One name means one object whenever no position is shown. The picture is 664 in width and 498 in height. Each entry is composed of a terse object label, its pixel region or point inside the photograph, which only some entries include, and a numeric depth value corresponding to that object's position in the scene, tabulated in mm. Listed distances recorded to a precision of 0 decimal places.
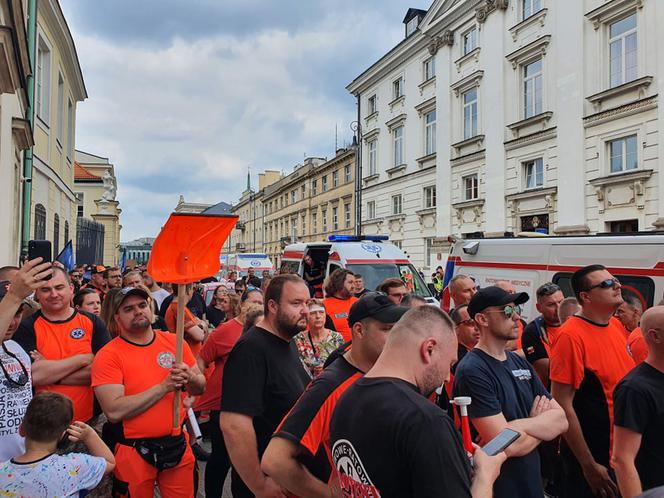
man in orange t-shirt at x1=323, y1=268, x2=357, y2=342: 6113
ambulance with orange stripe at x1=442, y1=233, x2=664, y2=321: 6016
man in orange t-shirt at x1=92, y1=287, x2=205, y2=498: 3150
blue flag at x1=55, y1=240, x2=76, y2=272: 9008
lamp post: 31281
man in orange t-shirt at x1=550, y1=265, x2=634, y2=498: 3314
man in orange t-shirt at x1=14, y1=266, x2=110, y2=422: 3414
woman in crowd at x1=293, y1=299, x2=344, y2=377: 4004
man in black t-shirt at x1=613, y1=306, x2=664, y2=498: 2652
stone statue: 40250
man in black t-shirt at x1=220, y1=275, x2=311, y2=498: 2615
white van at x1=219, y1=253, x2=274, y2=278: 27906
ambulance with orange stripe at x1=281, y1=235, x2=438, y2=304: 12141
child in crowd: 2607
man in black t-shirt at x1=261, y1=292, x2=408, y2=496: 2191
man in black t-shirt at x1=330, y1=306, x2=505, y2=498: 1537
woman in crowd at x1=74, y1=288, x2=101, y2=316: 5145
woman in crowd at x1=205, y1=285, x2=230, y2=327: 8195
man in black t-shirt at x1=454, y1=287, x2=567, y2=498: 2484
